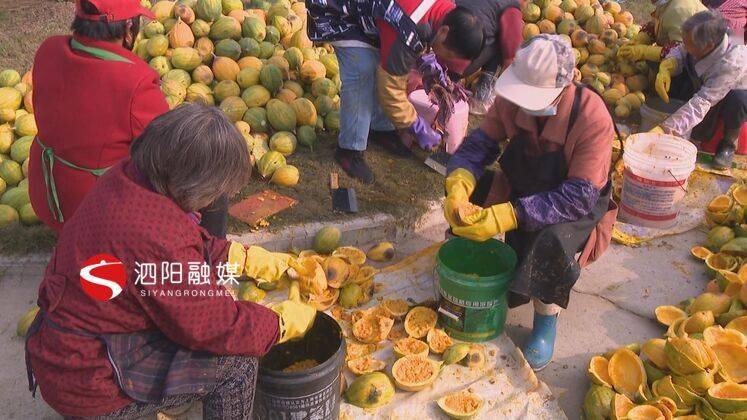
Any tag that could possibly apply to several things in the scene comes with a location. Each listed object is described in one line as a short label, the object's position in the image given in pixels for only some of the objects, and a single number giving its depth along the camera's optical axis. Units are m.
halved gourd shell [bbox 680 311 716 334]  3.35
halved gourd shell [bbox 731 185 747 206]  4.48
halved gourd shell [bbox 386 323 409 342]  3.53
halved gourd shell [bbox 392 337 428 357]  3.32
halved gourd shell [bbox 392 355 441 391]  3.13
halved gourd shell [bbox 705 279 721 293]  3.85
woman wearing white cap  3.05
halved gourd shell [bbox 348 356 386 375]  3.22
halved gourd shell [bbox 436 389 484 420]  3.01
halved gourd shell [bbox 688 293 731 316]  3.52
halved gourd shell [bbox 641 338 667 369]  3.20
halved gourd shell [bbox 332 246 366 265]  4.00
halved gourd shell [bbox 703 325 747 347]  3.20
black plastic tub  2.53
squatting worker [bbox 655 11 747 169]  5.04
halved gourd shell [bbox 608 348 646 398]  3.14
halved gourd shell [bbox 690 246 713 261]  4.30
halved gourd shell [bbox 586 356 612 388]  3.15
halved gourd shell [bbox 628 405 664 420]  2.88
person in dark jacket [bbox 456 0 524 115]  5.01
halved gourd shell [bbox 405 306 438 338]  3.51
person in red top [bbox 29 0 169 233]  2.91
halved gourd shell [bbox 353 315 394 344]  3.45
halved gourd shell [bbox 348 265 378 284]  3.76
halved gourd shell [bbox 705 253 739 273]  4.01
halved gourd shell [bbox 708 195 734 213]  4.52
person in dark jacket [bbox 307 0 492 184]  4.14
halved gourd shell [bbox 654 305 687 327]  3.67
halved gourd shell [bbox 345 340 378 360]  3.38
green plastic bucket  3.28
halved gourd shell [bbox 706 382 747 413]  2.82
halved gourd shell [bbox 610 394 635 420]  2.91
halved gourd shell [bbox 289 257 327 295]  3.13
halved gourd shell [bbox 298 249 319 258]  4.04
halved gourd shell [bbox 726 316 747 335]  3.33
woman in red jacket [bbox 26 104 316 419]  2.08
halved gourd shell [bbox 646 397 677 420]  2.88
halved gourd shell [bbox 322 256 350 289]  3.64
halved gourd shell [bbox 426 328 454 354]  3.40
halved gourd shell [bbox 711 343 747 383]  3.11
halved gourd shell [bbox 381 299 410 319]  3.63
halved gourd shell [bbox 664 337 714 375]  2.96
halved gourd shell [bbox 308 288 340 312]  3.60
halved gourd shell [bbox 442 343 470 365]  3.29
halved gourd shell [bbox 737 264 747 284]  3.64
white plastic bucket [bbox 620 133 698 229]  4.53
